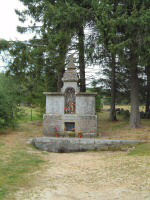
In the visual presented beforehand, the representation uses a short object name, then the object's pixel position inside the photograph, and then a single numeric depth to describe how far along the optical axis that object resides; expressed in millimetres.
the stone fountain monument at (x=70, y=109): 12984
